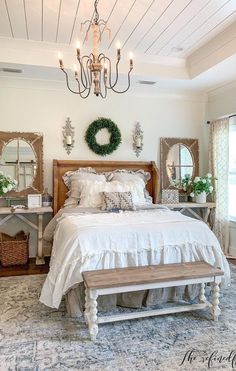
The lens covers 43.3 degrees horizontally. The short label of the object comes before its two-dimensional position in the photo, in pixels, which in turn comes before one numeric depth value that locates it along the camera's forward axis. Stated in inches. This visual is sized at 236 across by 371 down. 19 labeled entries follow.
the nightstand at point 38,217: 165.5
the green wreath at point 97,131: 191.0
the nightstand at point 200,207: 188.7
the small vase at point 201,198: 196.1
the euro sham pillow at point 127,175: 182.4
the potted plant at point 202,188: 193.5
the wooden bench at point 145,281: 90.6
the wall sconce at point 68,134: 188.5
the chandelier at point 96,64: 102.7
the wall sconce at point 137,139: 200.4
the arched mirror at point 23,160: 179.3
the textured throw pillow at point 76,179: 170.9
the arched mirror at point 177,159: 208.2
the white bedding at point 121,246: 102.0
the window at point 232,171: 185.5
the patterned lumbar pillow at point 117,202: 151.3
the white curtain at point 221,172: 187.9
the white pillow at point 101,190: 161.2
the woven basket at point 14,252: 166.7
